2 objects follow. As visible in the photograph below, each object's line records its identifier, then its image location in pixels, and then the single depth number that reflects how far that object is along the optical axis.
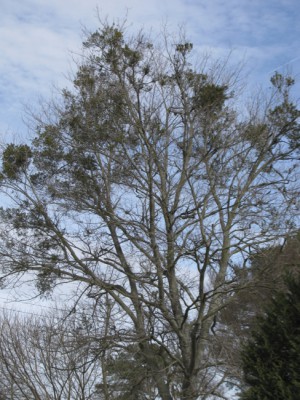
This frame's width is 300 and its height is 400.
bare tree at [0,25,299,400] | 12.35
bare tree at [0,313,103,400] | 15.76
